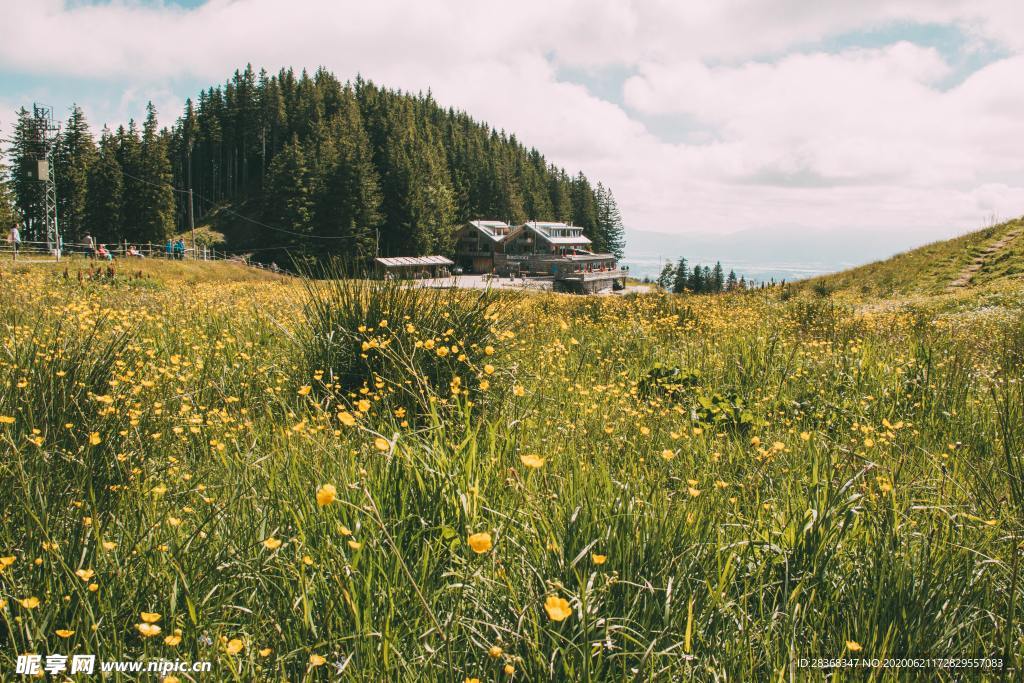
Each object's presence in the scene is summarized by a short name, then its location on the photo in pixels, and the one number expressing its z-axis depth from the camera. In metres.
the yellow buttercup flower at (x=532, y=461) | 2.17
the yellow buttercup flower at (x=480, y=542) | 1.73
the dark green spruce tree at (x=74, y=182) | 75.75
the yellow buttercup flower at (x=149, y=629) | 1.70
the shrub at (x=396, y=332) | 5.09
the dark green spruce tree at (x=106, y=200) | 72.56
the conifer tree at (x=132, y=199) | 74.06
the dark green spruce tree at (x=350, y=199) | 70.56
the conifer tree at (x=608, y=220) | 136.50
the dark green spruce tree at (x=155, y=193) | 74.31
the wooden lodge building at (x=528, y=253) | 97.94
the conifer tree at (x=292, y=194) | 76.73
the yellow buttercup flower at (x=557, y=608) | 1.61
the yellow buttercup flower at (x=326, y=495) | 1.75
